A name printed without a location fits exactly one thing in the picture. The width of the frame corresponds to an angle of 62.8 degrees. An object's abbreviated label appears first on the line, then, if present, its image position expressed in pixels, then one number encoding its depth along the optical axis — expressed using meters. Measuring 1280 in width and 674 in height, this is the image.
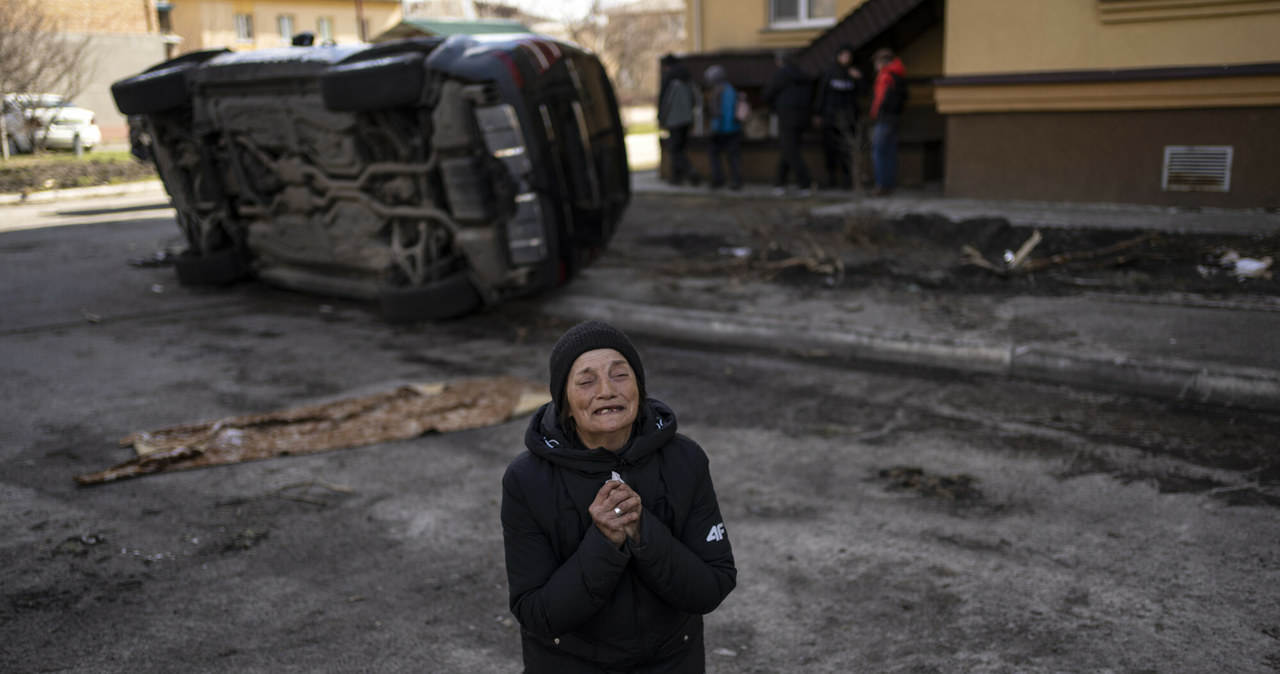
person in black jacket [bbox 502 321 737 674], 2.22
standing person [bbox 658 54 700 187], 15.19
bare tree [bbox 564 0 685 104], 47.06
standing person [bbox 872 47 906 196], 12.91
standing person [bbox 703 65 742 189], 14.72
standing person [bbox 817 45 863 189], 13.79
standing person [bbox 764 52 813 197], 14.01
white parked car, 22.72
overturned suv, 7.75
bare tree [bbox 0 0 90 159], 21.42
